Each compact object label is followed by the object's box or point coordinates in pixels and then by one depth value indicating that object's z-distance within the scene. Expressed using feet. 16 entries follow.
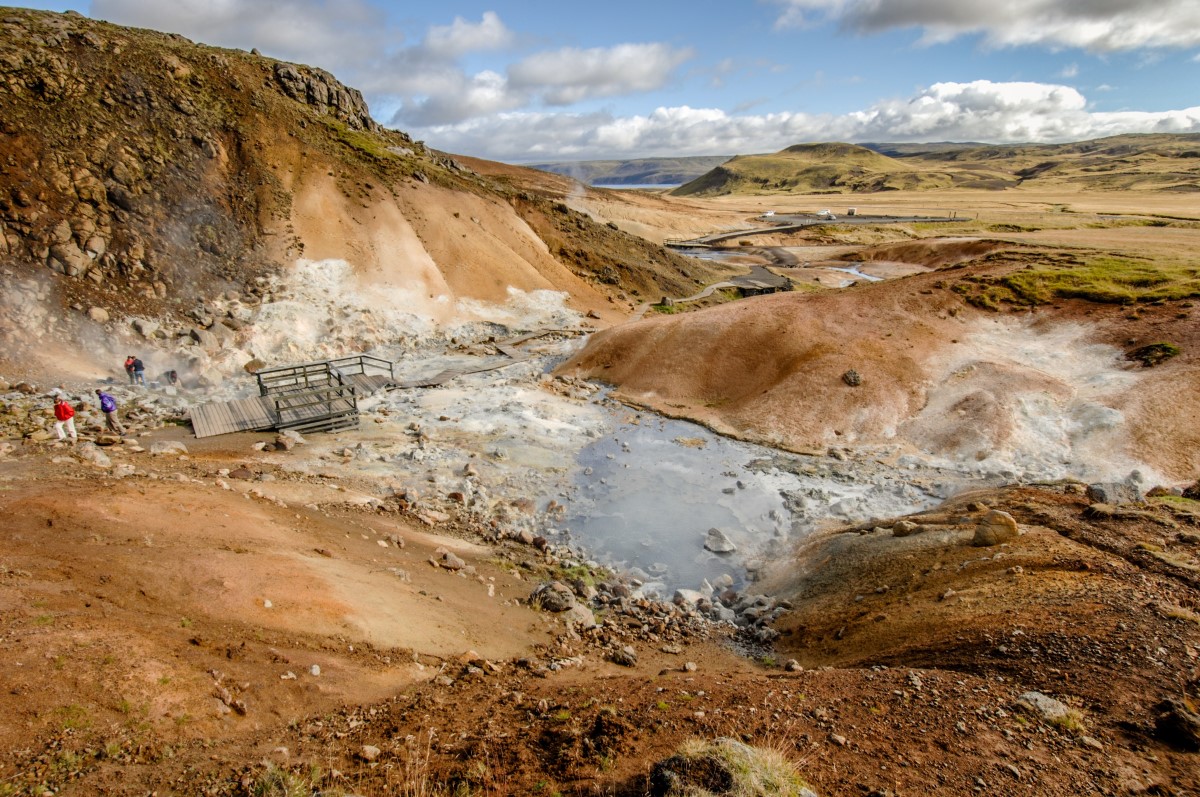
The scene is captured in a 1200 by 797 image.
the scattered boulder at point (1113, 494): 51.01
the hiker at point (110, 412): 66.65
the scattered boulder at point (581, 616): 45.61
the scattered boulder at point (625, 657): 41.27
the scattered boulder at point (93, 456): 53.62
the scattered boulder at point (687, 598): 50.74
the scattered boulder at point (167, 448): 62.64
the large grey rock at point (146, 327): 91.40
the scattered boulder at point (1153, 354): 77.71
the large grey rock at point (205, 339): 94.22
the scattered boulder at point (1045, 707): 27.68
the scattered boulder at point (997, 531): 46.60
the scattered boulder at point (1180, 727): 25.44
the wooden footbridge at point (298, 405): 75.20
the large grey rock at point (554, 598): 47.03
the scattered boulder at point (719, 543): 59.36
